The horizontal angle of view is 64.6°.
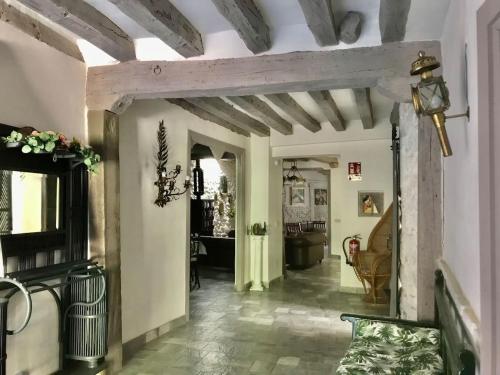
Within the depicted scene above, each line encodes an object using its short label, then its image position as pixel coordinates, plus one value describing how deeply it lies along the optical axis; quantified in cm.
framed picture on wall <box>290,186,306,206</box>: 1368
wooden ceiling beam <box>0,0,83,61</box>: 264
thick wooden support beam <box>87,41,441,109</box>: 286
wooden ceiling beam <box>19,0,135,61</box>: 246
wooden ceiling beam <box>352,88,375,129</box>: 450
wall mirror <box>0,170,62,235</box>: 255
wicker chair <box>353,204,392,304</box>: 576
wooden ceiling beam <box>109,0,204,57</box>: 242
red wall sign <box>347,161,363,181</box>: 652
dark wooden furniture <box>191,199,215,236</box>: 937
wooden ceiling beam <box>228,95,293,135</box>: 461
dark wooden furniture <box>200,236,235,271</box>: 816
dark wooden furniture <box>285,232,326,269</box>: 864
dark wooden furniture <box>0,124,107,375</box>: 266
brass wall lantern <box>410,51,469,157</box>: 176
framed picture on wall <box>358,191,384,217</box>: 640
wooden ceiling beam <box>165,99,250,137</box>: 467
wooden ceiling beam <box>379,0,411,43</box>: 238
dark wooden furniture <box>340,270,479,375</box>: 145
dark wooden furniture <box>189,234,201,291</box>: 672
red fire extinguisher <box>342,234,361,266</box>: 623
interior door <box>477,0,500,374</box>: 133
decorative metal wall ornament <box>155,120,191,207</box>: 436
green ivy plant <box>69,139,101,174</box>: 289
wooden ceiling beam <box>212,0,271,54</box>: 243
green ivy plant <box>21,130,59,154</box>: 249
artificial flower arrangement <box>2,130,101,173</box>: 248
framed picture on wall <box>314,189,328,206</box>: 1386
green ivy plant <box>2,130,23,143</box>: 247
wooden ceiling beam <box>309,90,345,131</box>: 451
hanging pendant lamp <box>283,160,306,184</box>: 1007
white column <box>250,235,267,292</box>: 678
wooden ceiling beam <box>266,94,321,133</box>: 466
